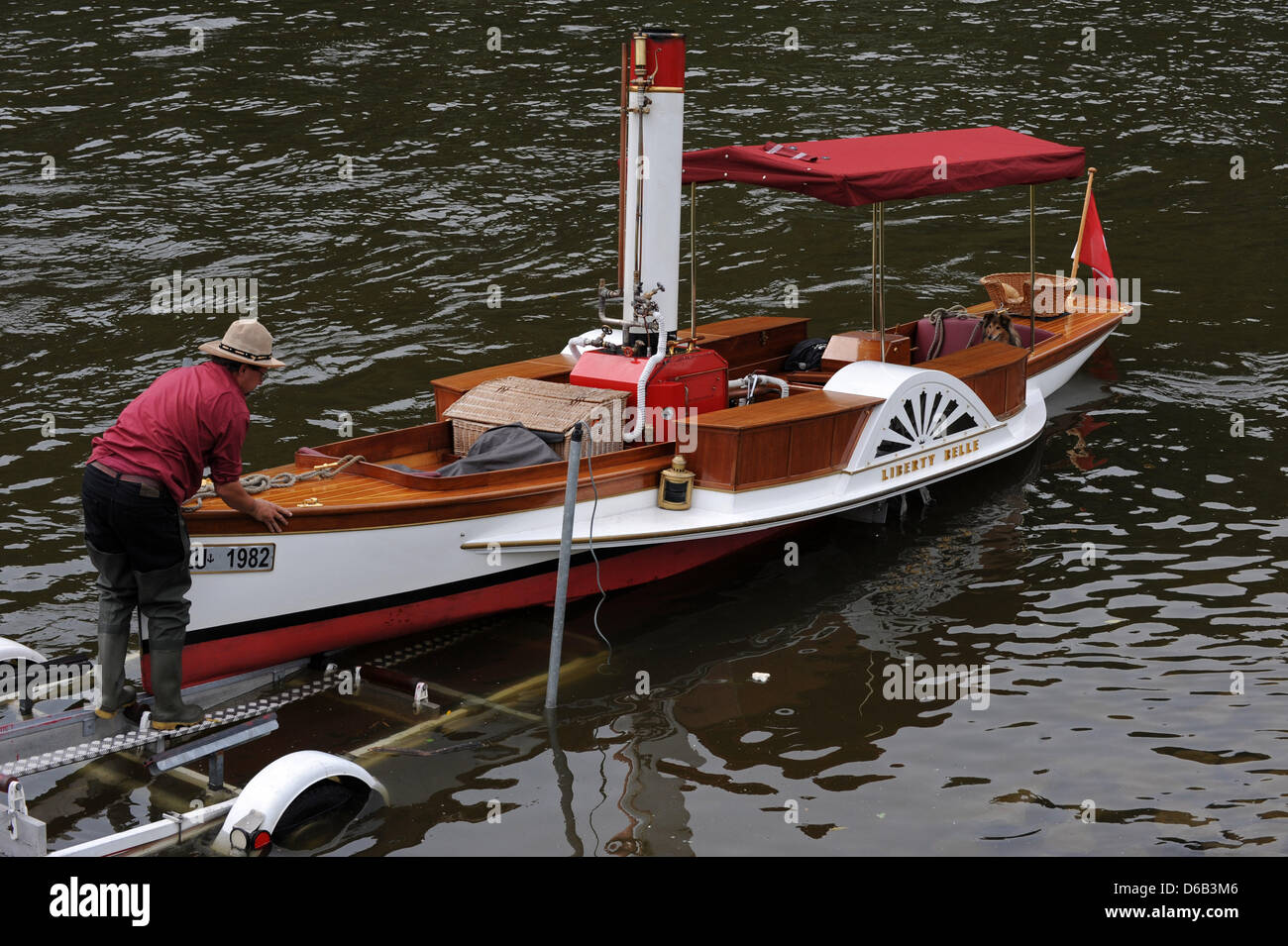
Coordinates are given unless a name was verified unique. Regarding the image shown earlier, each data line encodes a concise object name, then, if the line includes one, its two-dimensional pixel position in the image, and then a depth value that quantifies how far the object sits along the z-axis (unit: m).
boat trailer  7.27
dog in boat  13.78
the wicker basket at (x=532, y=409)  10.58
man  7.84
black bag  13.31
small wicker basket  14.77
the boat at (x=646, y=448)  9.08
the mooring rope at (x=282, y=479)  8.80
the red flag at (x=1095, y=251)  15.48
